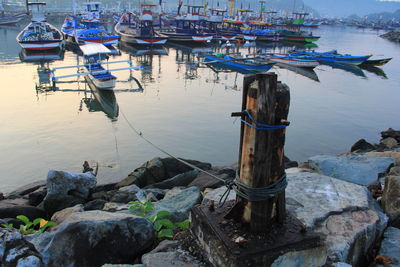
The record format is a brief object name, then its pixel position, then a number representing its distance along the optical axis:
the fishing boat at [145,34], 43.72
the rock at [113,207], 5.68
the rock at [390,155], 8.62
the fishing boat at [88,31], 40.88
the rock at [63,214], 5.73
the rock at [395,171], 6.45
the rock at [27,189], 8.96
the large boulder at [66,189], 7.00
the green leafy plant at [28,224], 4.62
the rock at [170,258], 3.32
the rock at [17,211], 6.20
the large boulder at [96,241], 3.55
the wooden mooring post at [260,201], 2.69
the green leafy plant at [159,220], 4.21
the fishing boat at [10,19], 70.94
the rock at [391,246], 3.75
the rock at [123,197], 7.24
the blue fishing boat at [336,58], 35.50
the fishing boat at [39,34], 34.91
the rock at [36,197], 7.80
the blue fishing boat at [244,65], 27.48
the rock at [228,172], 9.11
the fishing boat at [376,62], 35.53
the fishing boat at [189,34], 48.22
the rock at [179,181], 8.88
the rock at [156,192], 7.67
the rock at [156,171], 9.38
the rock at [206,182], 7.52
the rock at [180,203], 5.10
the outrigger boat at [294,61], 31.77
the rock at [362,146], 12.84
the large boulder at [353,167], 6.94
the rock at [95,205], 6.71
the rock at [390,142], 13.06
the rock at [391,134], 14.51
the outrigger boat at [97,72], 18.95
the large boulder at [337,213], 3.65
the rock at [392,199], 4.51
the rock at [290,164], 10.25
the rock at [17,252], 3.09
